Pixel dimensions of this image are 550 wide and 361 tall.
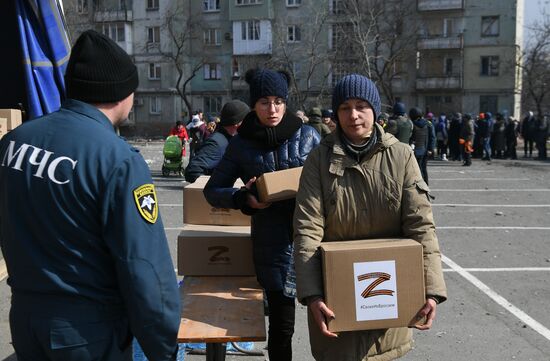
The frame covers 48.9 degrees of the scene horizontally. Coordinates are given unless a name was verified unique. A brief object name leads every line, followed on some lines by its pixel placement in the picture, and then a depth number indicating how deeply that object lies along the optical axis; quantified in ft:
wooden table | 9.87
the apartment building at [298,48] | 155.53
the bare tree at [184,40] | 169.58
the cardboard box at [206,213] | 14.51
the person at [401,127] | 44.50
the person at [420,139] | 47.37
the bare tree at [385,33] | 138.92
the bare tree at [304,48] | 154.40
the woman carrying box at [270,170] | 11.50
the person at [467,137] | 68.59
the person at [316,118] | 43.91
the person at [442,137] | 78.69
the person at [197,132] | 55.31
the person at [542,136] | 77.12
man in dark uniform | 6.66
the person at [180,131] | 65.67
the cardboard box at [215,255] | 13.16
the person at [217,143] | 17.04
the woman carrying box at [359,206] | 9.09
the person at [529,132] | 81.18
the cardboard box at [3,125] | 15.14
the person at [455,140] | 76.60
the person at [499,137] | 78.54
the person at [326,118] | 48.61
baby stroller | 56.59
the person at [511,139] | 79.15
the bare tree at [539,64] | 124.67
